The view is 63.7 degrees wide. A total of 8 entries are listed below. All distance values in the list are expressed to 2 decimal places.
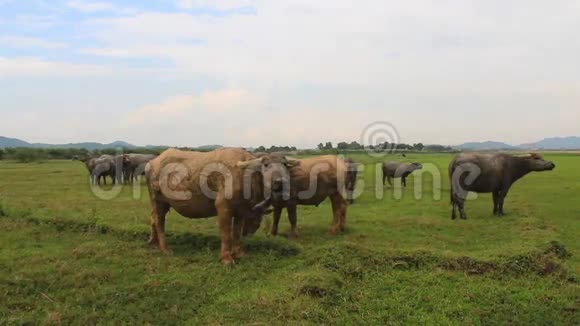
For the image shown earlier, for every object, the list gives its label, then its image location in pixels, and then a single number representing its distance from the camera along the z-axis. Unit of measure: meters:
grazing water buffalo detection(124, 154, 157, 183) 25.64
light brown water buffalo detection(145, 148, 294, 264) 8.38
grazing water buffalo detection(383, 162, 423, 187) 24.31
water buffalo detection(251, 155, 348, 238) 10.95
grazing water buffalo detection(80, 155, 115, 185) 24.80
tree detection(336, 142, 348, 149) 58.70
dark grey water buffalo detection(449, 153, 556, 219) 14.03
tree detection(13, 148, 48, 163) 60.51
